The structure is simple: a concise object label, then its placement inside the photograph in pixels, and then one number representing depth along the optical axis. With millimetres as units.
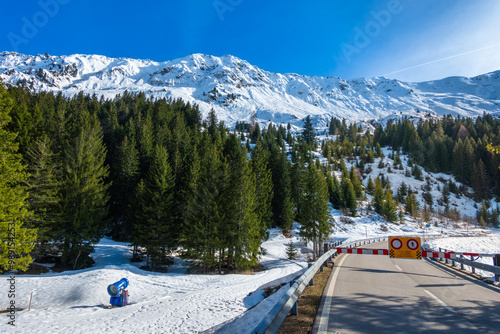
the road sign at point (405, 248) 11102
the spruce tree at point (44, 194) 20241
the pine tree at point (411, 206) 81500
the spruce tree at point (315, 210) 29438
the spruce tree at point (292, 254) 28312
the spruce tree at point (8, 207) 11388
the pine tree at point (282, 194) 40294
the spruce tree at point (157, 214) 23875
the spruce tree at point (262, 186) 31834
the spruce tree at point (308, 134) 139025
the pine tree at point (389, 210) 69188
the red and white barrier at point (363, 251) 12447
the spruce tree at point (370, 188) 96162
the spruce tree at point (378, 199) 74244
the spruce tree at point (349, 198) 65250
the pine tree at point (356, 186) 78625
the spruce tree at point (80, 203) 22172
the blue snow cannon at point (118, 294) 11758
